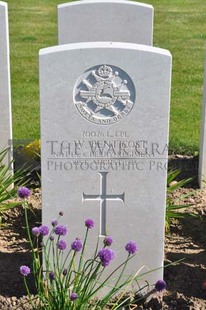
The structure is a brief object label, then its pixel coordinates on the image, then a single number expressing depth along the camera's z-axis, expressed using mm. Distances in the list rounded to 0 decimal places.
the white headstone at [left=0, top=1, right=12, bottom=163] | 5434
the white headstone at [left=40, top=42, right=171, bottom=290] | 3869
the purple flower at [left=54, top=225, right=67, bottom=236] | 3525
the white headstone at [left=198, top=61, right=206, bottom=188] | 5633
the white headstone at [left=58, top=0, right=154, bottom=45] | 5652
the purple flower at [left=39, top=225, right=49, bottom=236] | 3585
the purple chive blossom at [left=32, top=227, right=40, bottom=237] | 3562
